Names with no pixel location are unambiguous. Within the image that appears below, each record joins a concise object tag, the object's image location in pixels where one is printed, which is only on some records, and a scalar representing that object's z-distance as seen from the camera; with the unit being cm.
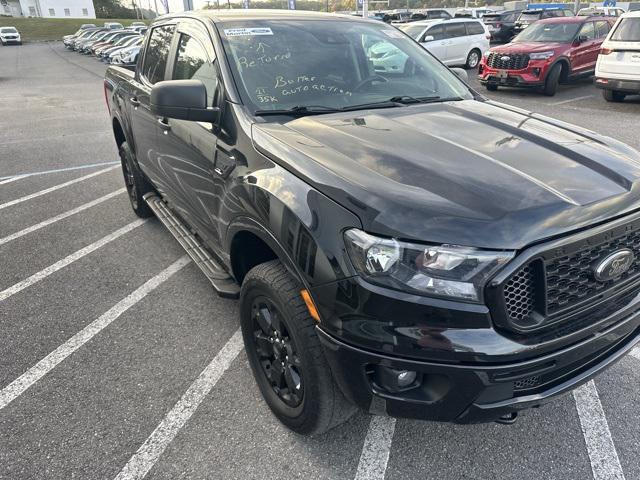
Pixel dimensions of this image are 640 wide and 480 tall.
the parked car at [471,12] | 3228
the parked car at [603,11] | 2289
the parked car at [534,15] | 2492
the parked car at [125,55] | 2416
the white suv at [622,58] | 983
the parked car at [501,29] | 2550
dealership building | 8988
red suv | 1169
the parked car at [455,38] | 1592
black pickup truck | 172
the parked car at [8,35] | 5016
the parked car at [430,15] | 2934
